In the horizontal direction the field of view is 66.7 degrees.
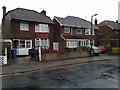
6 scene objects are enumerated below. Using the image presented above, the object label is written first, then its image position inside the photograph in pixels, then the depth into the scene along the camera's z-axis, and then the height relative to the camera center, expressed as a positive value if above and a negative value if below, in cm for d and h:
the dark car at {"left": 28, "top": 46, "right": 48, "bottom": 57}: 1171 -94
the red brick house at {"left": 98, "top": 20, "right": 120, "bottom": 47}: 2251 +314
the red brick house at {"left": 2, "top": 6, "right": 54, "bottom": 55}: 1399 +261
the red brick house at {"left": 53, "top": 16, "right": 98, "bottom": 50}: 1790 +264
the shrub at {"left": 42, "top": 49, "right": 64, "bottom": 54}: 1116 -78
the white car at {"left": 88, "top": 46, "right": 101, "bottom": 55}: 1502 -106
